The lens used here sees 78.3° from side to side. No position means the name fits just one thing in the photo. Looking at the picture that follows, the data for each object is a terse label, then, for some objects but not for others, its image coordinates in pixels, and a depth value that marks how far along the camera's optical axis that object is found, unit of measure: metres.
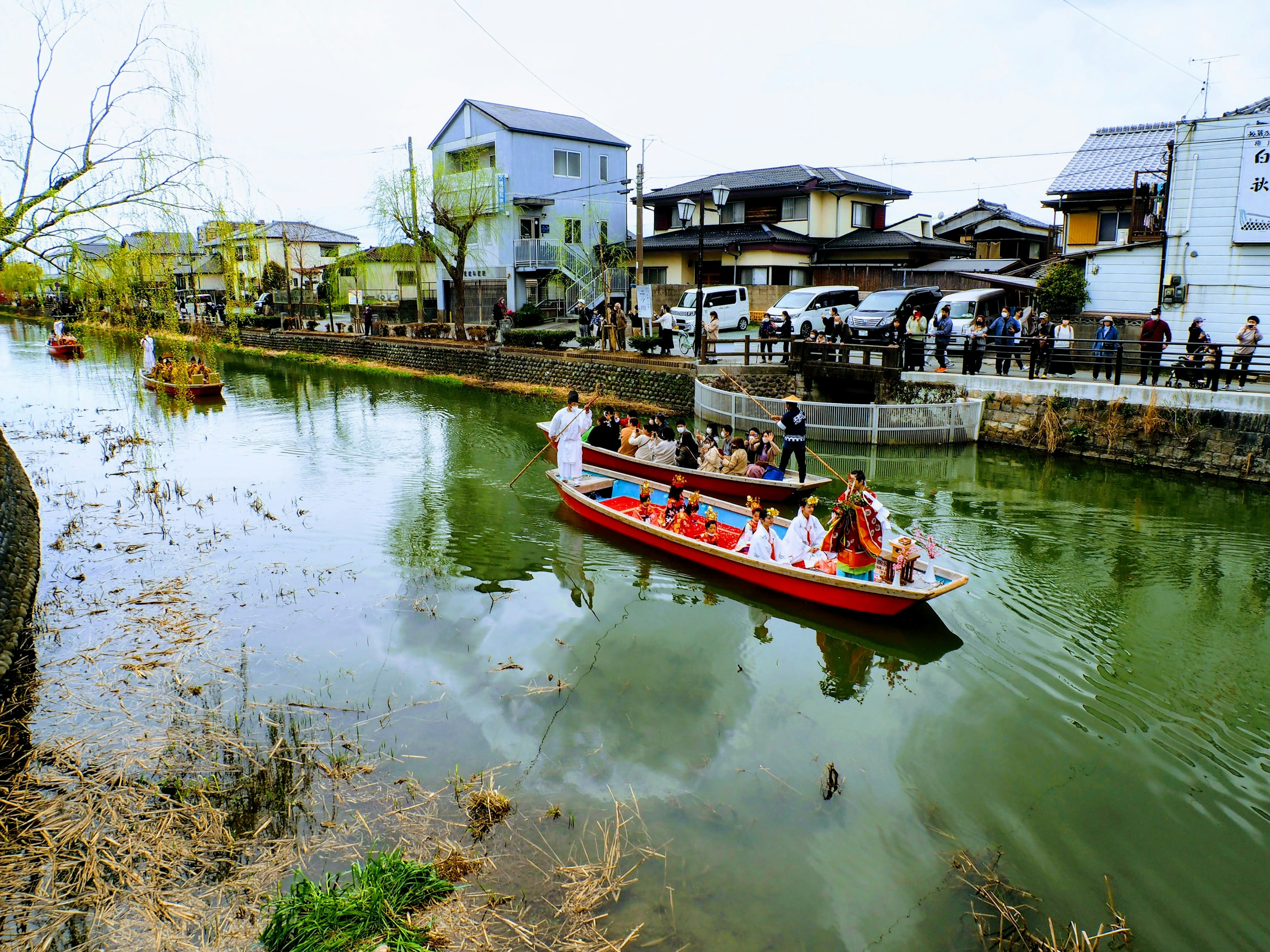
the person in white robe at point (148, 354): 19.29
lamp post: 19.70
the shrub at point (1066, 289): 21.39
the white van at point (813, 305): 26.17
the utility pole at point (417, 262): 33.25
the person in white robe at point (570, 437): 13.83
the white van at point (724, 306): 28.53
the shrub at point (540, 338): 29.55
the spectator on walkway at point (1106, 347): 16.72
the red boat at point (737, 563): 9.12
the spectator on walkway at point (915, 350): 20.09
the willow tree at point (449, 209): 32.19
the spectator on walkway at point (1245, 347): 14.91
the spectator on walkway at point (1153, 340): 16.41
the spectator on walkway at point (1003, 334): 18.75
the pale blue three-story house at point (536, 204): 37.38
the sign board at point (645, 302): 28.55
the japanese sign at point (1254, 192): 17.62
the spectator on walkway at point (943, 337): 19.48
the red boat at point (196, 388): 24.00
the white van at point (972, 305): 22.61
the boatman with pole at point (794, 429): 14.55
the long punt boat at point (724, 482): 13.32
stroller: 15.34
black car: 23.47
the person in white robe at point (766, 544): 10.08
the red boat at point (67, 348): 33.12
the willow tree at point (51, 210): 7.29
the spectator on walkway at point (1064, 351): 17.55
